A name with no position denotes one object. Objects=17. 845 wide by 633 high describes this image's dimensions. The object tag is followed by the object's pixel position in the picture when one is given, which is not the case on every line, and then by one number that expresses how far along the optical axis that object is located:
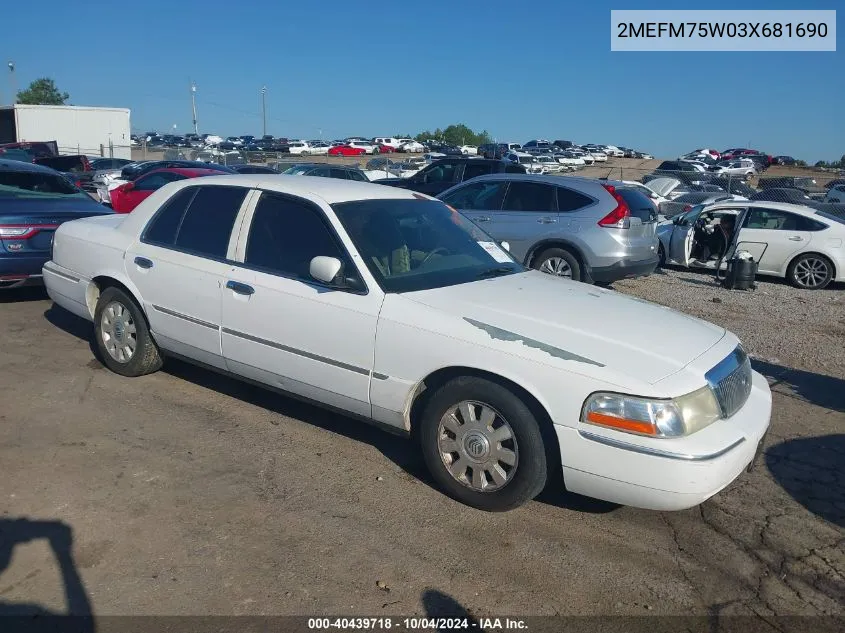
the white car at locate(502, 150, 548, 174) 36.91
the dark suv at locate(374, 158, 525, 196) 16.77
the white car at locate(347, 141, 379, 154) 59.47
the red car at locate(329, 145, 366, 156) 55.38
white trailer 37.72
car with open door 11.87
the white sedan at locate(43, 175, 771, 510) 3.53
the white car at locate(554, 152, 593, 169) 44.08
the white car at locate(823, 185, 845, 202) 24.60
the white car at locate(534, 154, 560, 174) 35.09
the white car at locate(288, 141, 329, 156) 54.68
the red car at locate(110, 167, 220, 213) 14.46
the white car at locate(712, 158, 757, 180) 39.19
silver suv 9.60
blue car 7.54
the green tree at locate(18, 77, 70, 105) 83.31
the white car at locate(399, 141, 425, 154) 62.53
